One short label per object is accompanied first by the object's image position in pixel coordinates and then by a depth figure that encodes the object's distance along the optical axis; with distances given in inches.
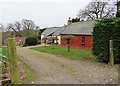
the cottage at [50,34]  985.2
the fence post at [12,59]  141.7
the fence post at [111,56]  231.5
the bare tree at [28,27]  1552.7
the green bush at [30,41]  1027.2
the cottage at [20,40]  1466.7
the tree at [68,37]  467.5
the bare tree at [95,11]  1039.2
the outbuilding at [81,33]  640.8
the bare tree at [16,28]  1634.8
